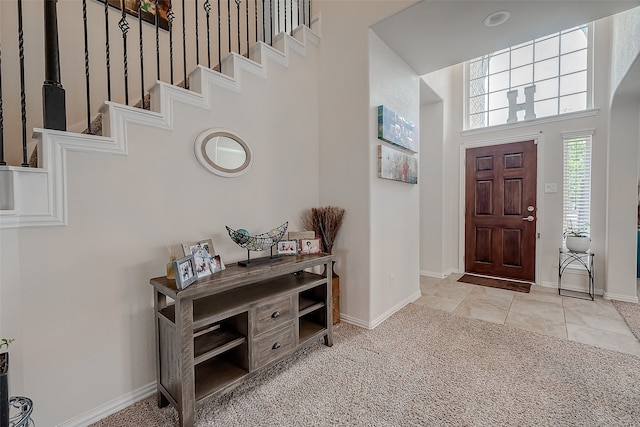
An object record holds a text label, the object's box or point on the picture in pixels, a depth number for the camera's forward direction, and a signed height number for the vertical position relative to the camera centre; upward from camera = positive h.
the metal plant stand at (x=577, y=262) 3.24 -0.73
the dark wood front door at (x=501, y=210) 3.71 -0.08
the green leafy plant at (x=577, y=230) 3.30 -0.33
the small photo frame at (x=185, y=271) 1.32 -0.33
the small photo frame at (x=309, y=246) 2.16 -0.32
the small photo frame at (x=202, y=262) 1.50 -0.31
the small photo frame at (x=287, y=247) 2.05 -0.31
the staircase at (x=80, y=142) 1.19 +0.33
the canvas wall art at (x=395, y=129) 2.45 +0.76
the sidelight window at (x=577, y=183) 3.34 +0.27
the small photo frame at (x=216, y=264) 1.62 -0.35
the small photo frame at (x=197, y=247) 1.56 -0.23
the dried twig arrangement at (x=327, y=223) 2.49 -0.16
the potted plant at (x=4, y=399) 0.86 -0.62
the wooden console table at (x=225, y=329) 1.34 -0.73
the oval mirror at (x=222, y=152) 1.82 +0.39
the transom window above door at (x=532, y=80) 3.39 +1.73
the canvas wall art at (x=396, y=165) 2.49 +0.41
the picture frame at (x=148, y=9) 2.54 +1.97
